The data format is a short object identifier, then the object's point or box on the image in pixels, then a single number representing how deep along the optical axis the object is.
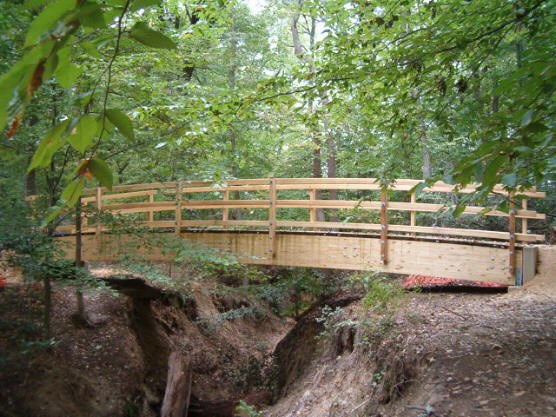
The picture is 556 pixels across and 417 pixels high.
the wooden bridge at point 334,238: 6.66
